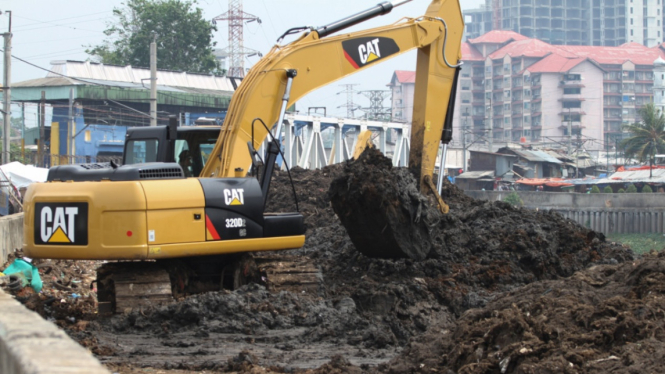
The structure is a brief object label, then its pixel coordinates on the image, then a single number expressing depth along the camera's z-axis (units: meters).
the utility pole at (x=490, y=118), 129.76
